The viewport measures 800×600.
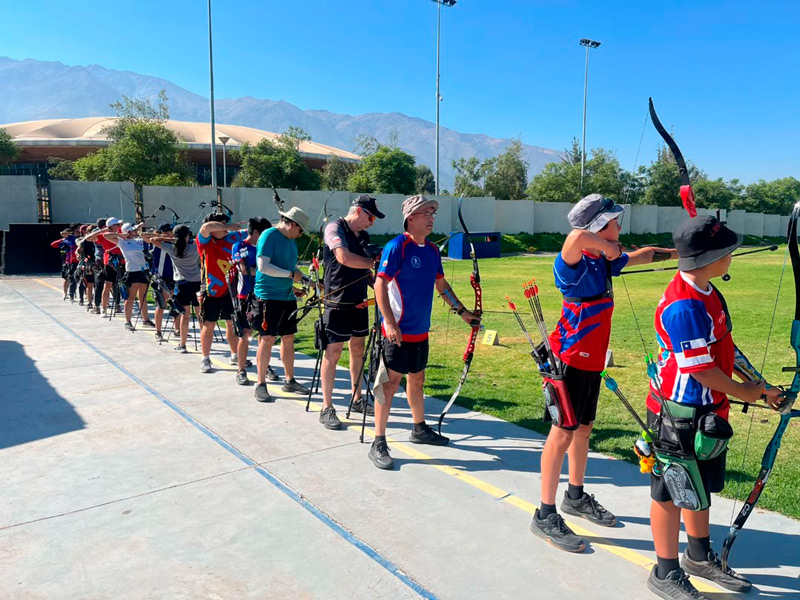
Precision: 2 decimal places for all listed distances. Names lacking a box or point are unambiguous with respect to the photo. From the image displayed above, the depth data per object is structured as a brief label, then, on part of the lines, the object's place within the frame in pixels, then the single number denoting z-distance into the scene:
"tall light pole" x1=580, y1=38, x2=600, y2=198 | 46.22
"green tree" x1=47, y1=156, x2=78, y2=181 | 55.34
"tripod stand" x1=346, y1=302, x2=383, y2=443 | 5.06
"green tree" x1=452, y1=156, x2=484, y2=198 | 71.86
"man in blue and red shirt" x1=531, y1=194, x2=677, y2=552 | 3.25
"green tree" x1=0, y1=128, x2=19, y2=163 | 57.84
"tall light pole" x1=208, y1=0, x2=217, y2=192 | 30.19
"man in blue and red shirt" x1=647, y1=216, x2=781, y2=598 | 2.62
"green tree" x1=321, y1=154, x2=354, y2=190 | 61.96
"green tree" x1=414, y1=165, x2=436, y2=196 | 90.51
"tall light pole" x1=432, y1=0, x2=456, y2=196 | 41.84
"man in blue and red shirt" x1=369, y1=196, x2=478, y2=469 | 4.34
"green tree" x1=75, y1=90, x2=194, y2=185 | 43.53
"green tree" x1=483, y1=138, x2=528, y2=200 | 70.25
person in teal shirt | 5.93
